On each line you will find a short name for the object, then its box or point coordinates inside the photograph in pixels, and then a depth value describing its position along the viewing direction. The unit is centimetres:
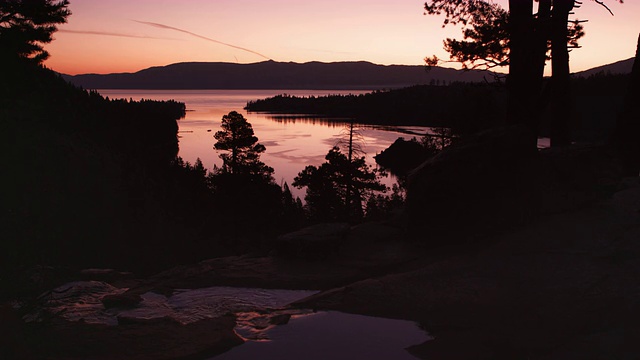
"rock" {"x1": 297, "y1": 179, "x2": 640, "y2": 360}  526
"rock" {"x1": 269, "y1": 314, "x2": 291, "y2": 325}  624
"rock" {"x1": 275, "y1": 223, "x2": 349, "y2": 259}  928
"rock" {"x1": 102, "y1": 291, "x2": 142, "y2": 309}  673
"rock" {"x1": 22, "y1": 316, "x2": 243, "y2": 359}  532
